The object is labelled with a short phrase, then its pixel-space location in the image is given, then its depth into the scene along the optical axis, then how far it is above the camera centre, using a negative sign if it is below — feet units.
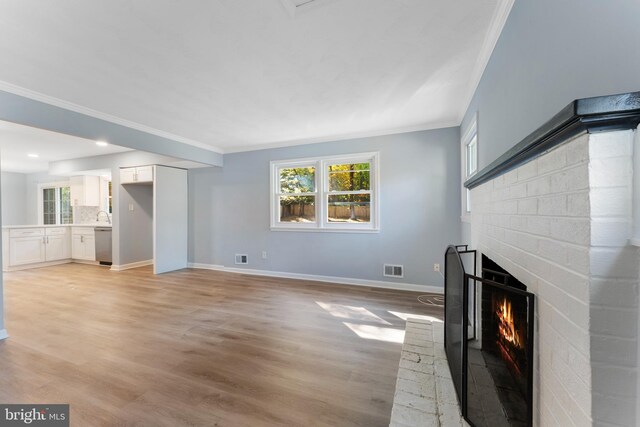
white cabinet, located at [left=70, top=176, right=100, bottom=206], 20.99 +1.93
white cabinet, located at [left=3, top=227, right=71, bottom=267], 17.51 -2.24
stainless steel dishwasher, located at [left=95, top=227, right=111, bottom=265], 19.20 -2.35
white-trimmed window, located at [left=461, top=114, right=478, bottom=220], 9.98 +2.10
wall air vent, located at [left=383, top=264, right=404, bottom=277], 13.03 -3.05
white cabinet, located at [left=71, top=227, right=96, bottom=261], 19.89 -2.34
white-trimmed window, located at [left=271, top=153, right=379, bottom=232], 13.82 +1.02
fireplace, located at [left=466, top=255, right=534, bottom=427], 3.57 -2.56
